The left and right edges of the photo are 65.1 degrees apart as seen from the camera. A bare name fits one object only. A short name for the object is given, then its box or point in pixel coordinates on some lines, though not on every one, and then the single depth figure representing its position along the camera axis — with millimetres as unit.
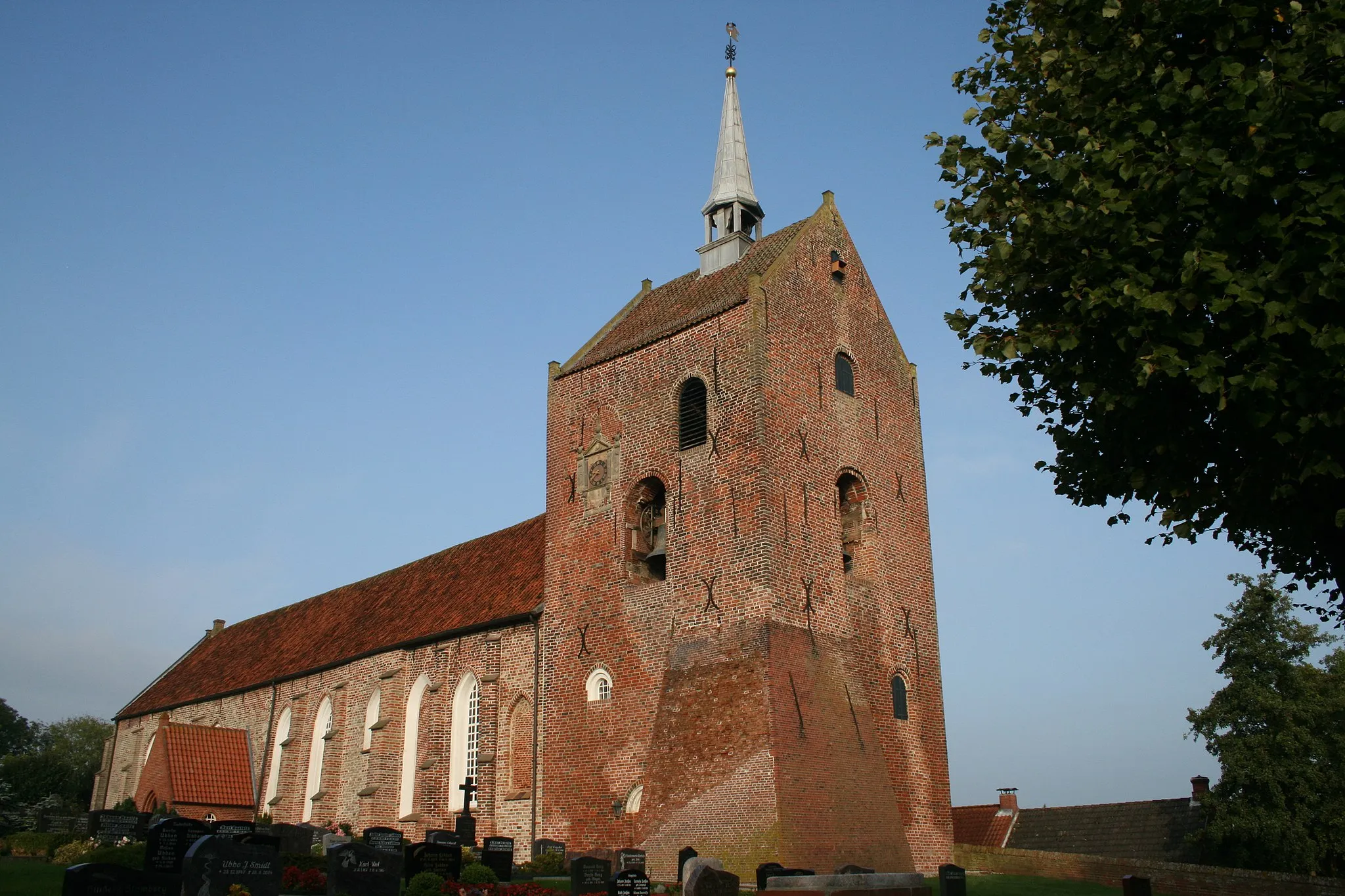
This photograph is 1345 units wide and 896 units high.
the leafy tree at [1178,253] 9289
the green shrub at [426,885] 14094
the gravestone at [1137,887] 16703
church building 19891
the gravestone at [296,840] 21828
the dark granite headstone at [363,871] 13391
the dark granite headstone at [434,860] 15805
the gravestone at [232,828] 18894
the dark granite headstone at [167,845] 14102
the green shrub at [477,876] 15648
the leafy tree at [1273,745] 27734
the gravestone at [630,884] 15203
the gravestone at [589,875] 16766
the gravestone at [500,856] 18328
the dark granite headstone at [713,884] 14453
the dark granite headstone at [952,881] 17828
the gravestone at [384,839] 16953
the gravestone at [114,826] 21047
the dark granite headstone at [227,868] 11641
